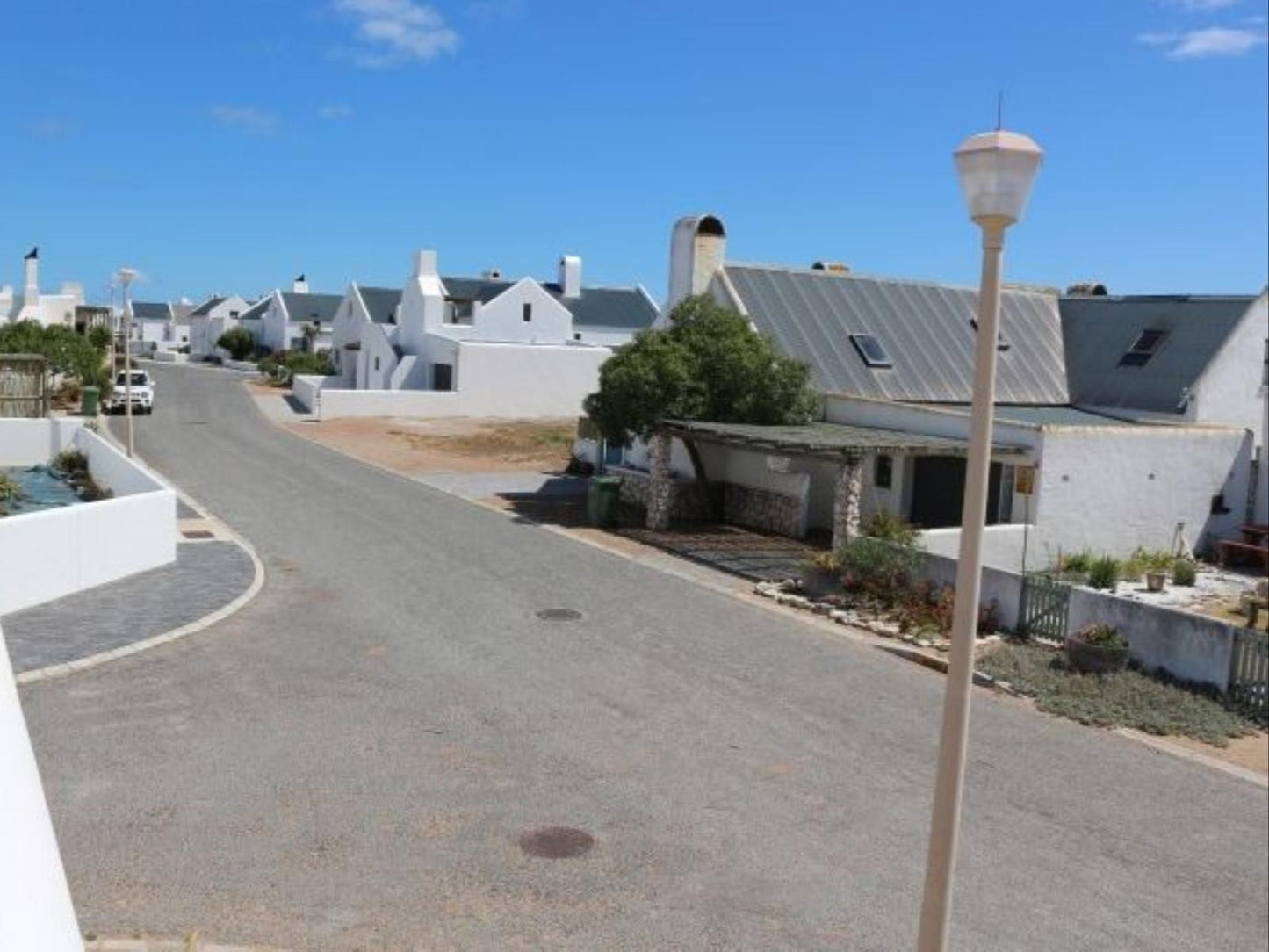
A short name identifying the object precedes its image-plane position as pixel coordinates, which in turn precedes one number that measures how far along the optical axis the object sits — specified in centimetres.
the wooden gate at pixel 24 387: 3425
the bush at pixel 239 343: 9306
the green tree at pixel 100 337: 5506
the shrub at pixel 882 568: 1789
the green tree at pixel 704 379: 2409
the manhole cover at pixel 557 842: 895
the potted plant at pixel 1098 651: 1463
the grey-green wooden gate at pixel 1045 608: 1609
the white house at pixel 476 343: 5075
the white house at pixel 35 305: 6075
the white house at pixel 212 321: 10644
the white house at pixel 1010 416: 2175
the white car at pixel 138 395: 4381
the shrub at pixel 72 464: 2714
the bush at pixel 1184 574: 2150
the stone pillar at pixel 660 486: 2503
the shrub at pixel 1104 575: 2045
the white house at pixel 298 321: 8369
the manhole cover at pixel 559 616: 1655
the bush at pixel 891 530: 1850
